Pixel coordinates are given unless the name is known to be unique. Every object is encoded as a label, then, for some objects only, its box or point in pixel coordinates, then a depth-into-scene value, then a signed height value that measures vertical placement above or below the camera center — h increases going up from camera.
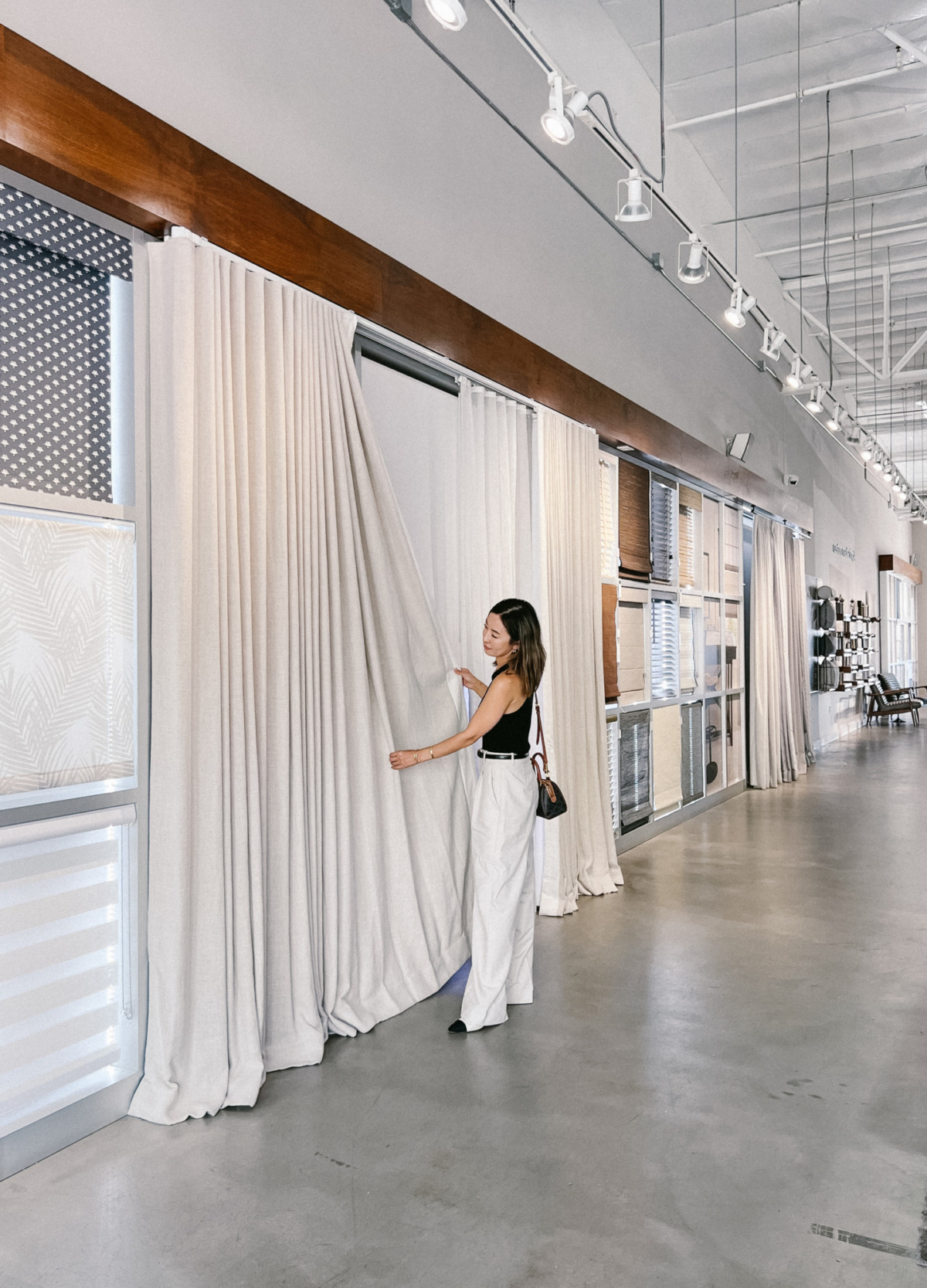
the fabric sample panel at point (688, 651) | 7.96 +0.04
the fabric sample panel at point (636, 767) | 6.71 -0.79
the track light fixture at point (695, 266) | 5.40 +2.23
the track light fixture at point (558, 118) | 3.53 +2.00
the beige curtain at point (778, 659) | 9.65 -0.05
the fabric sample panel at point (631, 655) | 6.62 +0.01
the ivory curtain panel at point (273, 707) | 2.89 -0.15
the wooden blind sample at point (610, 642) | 6.17 +0.10
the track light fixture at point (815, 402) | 8.26 +2.21
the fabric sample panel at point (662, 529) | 7.23 +0.99
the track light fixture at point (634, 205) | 4.24 +2.03
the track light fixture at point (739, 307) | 6.10 +2.27
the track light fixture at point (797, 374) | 8.02 +2.39
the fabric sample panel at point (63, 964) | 2.60 -0.86
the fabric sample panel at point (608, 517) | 6.34 +0.94
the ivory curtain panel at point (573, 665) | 5.20 -0.04
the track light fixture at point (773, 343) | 7.11 +2.35
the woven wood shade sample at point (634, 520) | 6.61 +0.97
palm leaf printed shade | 2.62 +0.04
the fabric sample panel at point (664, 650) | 7.37 +0.05
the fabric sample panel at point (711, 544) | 8.43 +1.01
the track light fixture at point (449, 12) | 2.89 +1.98
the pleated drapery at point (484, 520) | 4.51 +0.70
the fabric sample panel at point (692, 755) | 7.97 -0.85
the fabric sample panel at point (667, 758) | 7.34 -0.80
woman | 3.58 -0.60
